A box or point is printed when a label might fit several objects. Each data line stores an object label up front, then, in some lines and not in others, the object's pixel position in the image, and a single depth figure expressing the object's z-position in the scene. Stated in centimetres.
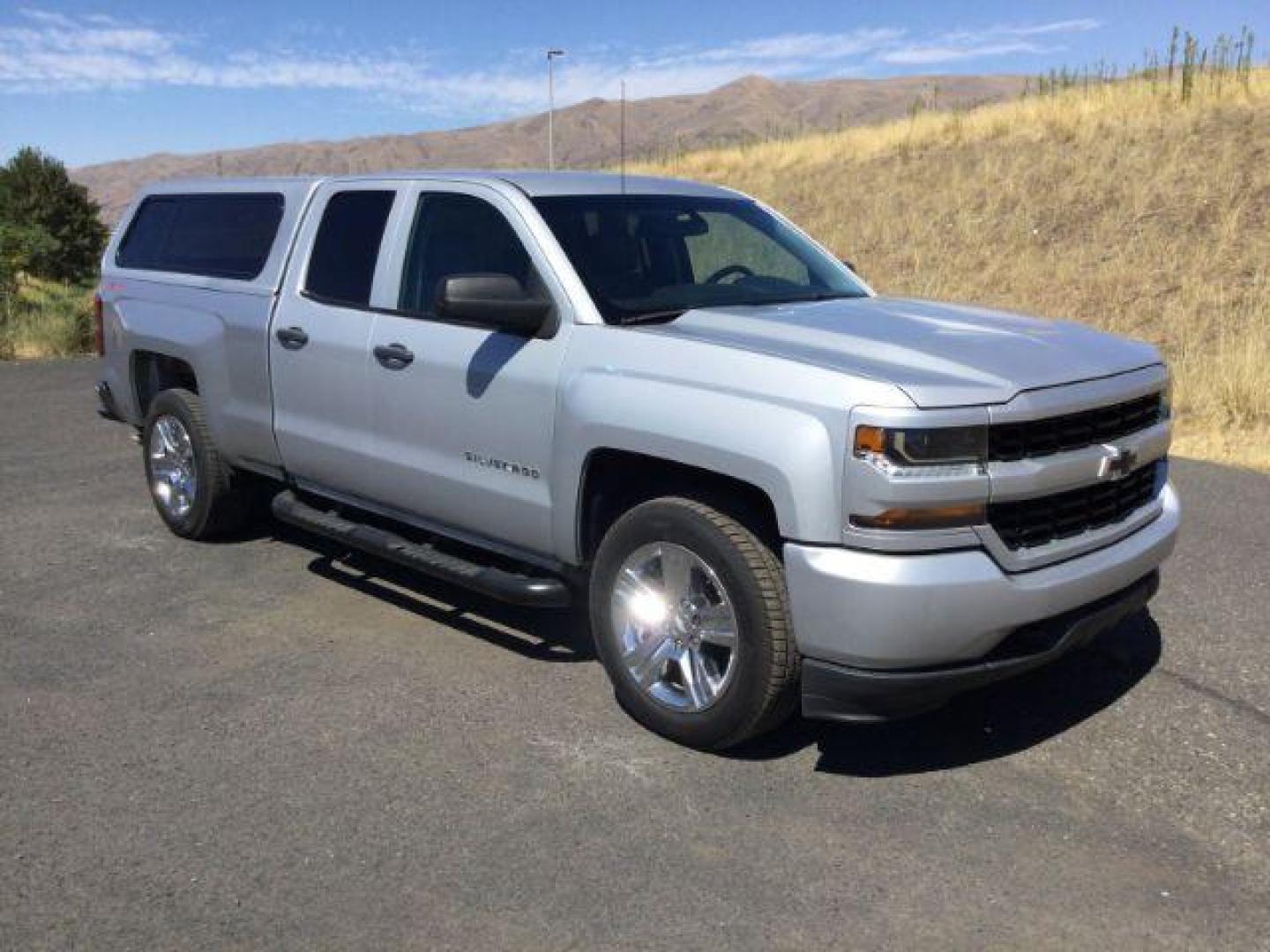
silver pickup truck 352
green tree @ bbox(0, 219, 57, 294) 2027
